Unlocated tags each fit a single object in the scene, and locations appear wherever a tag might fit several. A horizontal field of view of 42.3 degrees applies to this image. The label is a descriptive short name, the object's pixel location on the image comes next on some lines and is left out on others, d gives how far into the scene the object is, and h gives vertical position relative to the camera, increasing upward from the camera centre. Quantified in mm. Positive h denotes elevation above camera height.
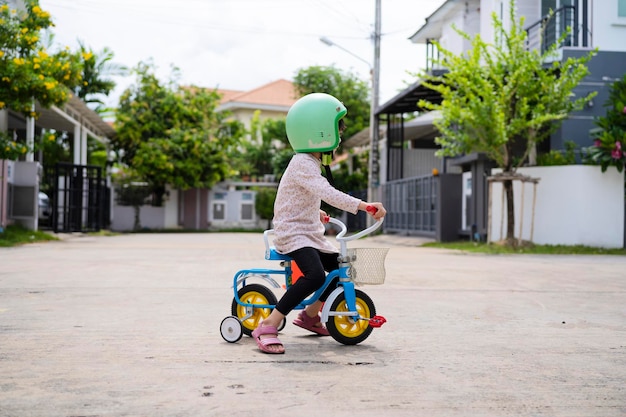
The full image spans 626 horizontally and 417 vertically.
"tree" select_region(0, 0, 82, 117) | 16938 +3190
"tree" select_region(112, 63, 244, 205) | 34688 +3342
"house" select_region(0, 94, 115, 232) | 21828 +950
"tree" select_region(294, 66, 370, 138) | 43219 +6935
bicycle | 4809 -519
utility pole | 27500 +3283
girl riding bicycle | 4805 +94
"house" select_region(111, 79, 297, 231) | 36844 +181
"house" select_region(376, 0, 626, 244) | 18812 +3039
